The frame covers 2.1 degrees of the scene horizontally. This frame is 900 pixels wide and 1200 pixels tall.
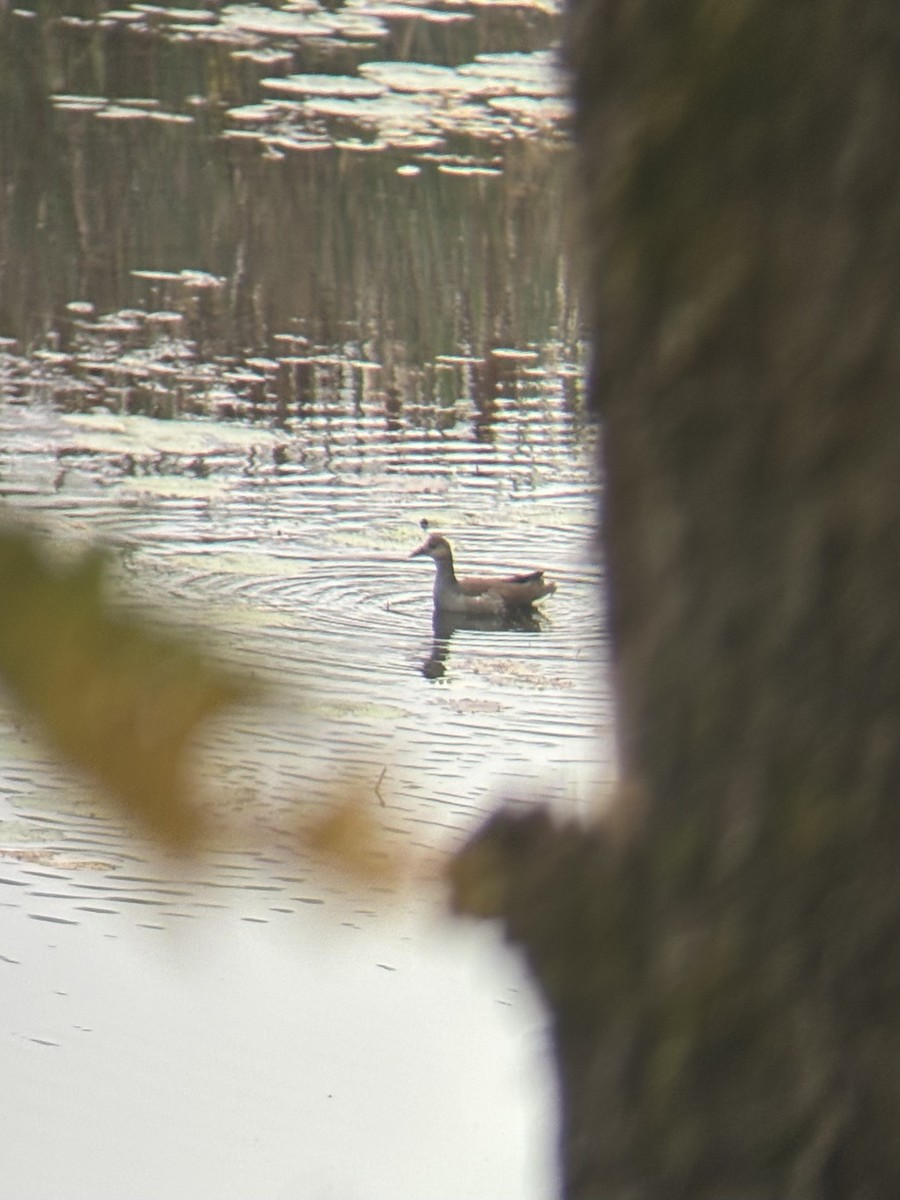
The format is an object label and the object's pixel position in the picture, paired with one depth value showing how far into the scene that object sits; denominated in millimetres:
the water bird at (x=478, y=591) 43606
